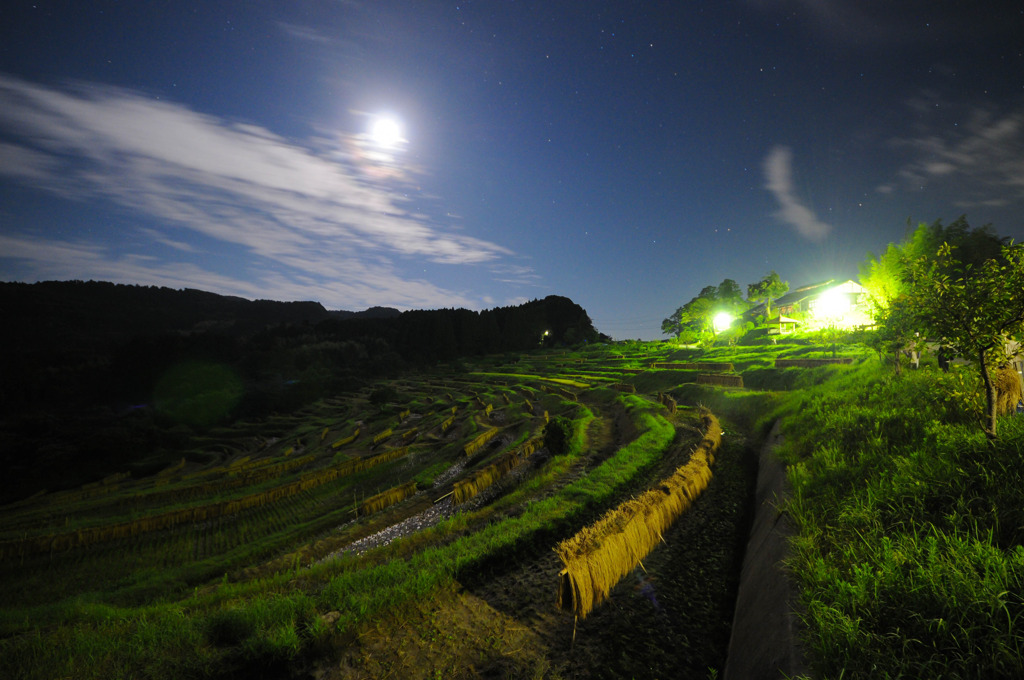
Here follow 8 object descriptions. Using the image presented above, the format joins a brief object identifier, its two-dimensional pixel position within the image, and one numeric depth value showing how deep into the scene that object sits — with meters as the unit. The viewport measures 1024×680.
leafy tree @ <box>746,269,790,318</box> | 89.94
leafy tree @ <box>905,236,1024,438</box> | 8.48
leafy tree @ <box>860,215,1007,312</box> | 53.33
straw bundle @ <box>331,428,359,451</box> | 47.75
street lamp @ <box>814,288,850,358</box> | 63.63
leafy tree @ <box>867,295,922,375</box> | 15.00
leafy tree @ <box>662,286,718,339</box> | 90.18
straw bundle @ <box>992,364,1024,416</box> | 11.75
